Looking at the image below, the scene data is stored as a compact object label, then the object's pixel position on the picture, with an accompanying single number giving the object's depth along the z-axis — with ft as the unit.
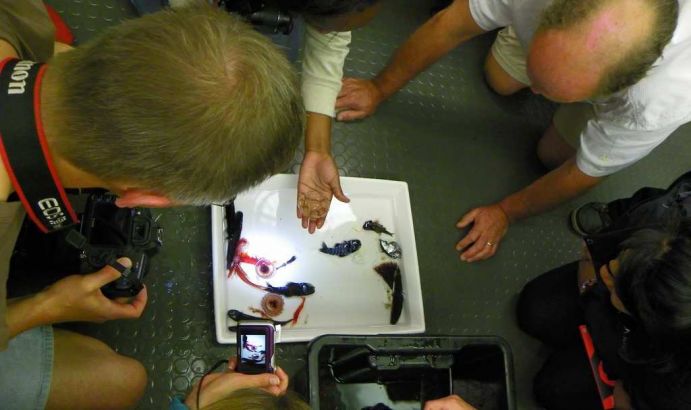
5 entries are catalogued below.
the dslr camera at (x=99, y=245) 3.02
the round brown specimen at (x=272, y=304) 3.93
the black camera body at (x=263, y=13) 2.52
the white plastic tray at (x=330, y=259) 3.92
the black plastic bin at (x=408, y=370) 3.39
